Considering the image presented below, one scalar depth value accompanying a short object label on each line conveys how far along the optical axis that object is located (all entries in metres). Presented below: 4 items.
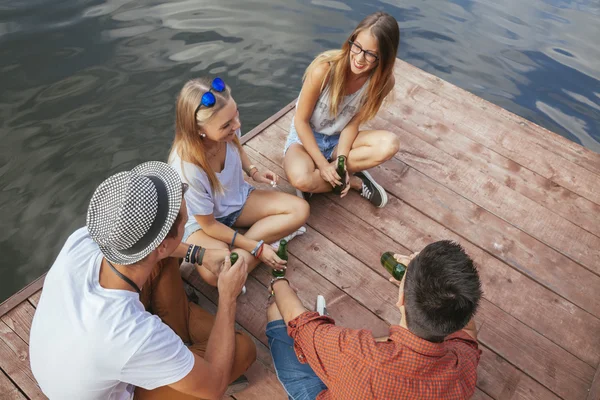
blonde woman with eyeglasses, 2.97
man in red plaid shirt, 1.75
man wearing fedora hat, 1.73
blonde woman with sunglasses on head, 2.49
